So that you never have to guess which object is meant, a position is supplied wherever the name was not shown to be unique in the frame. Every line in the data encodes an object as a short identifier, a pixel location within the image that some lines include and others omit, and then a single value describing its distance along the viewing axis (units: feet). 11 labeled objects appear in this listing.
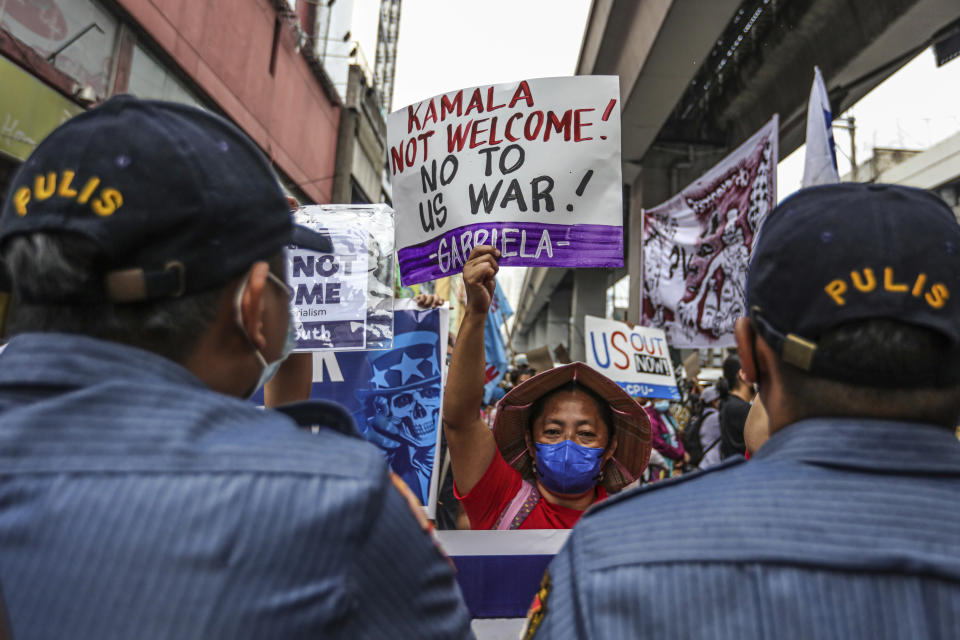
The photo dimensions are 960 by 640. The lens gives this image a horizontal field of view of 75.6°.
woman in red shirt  6.85
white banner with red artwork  15.51
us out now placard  20.63
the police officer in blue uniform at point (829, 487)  2.48
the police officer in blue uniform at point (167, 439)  2.16
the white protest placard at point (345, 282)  8.40
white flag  8.54
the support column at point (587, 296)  66.03
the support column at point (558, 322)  103.24
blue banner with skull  9.23
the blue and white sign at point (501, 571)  5.84
